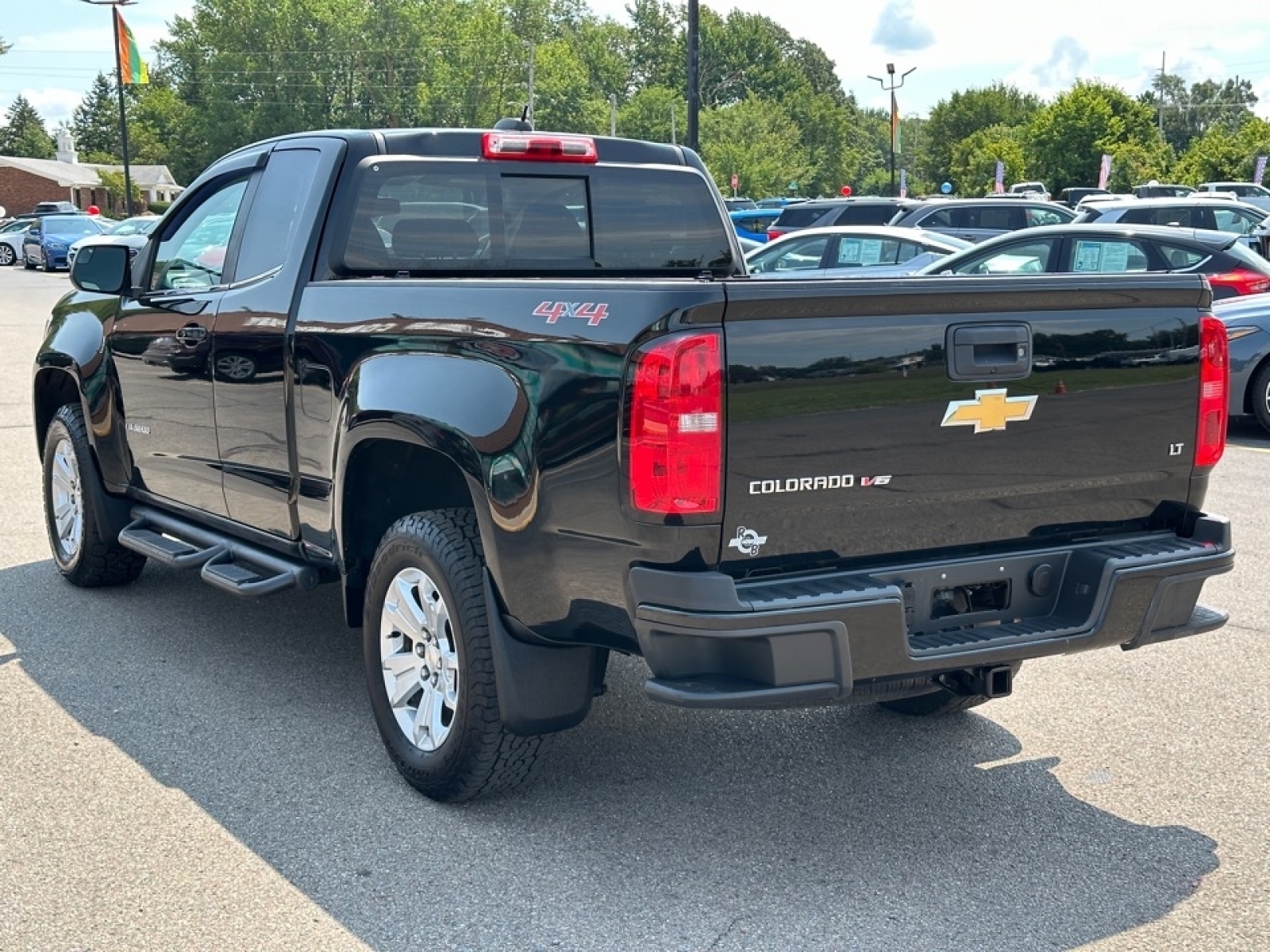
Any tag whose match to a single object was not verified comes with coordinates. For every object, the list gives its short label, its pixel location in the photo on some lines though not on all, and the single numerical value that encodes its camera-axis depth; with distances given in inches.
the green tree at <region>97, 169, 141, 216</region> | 3700.8
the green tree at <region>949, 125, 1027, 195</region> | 2935.5
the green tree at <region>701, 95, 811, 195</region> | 3427.7
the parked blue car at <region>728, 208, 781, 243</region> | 1334.9
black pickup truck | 137.0
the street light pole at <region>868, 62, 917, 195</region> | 2642.7
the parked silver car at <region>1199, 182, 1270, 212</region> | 1341.0
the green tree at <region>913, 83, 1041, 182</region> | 4532.5
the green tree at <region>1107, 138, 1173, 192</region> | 2420.0
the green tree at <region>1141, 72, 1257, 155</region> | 5836.6
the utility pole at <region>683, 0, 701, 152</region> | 957.8
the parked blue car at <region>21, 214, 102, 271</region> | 1697.8
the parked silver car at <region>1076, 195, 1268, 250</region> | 807.7
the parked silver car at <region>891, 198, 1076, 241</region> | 861.2
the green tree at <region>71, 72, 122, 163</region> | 5738.2
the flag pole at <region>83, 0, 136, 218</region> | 2025.1
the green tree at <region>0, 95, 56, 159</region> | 5767.7
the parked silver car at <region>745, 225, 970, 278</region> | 616.4
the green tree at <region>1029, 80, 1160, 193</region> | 2689.5
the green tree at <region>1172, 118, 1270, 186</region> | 2165.4
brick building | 4082.2
